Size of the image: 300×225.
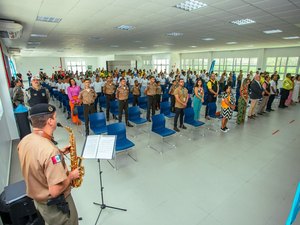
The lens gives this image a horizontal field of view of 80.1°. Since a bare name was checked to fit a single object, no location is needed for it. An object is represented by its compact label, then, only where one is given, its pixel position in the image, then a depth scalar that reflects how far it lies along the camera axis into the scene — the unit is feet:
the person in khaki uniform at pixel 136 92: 25.84
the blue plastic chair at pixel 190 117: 17.93
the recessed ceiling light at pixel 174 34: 29.47
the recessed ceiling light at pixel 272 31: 26.75
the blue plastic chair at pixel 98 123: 15.17
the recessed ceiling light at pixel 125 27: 23.67
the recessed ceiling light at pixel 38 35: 29.46
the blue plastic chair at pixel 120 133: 12.76
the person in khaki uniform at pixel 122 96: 19.49
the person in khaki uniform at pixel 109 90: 23.89
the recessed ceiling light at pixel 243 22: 20.80
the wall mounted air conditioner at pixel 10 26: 18.06
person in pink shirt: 20.71
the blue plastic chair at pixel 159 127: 15.25
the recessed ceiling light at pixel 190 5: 14.95
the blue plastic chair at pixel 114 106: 21.74
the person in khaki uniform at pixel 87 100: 17.47
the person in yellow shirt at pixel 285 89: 27.63
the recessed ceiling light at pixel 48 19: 18.83
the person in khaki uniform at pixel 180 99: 18.62
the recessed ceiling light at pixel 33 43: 39.15
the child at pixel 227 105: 18.42
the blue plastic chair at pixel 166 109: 20.03
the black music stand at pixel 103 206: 9.09
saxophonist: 4.71
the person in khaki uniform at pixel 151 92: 21.94
